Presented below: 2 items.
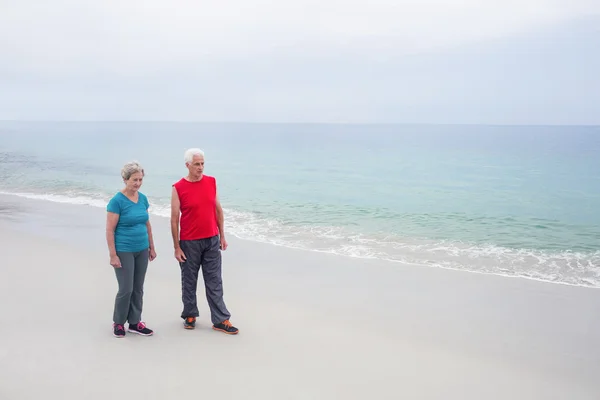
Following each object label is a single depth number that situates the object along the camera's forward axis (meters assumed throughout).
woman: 4.15
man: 4.42
